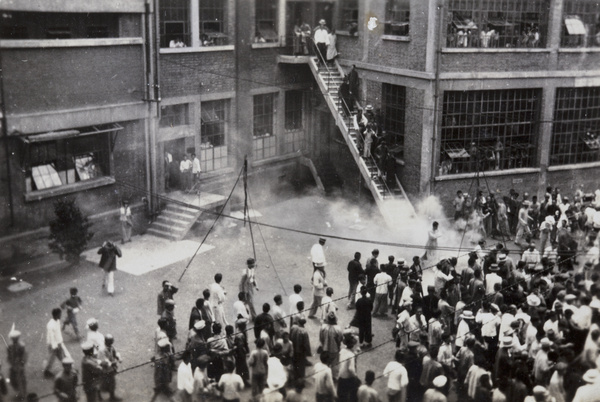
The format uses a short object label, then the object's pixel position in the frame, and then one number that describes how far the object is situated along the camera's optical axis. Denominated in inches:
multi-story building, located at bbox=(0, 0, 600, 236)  735.1
